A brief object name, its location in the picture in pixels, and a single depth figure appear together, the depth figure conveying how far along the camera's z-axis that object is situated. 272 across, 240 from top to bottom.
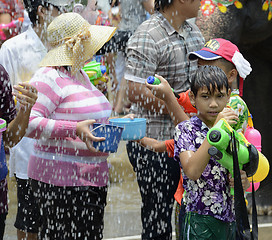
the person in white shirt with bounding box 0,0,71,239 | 7.49
